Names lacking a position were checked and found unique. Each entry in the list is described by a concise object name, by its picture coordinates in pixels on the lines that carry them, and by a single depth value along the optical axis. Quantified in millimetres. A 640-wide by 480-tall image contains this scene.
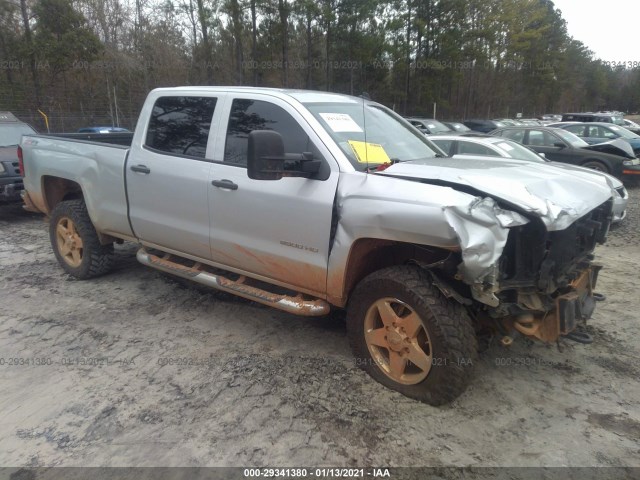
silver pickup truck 2871
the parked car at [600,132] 14703
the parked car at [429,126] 18812
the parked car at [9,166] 8484
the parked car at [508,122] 26111
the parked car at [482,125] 24547
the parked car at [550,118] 33975
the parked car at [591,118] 24344
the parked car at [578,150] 10977
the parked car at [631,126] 24169
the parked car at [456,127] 21739
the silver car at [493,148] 7532
